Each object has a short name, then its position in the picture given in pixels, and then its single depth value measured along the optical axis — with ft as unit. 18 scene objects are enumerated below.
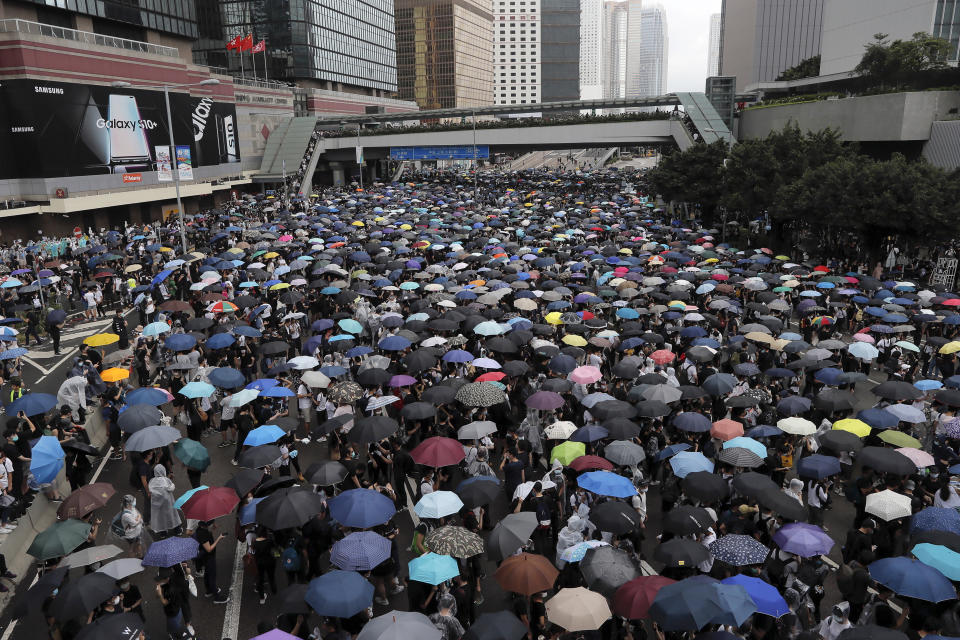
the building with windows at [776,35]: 437.58
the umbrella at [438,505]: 27.86
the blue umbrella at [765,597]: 21.74
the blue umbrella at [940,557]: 23.62
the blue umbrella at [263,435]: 34.86
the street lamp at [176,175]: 82.98
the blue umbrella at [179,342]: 49.37
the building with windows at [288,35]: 297.33
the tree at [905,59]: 120.67
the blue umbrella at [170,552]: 25.00
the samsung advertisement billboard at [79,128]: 130.11
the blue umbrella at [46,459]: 32.58
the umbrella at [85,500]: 28.58
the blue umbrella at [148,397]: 40.93
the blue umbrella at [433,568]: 23.62
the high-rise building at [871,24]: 160.66
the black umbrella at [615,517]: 26.58
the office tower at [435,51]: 544.62
